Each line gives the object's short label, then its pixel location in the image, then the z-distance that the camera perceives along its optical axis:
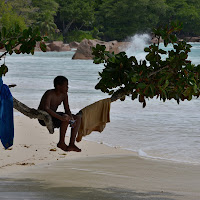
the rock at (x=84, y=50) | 84.99
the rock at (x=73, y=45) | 124.85
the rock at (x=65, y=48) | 115.48
